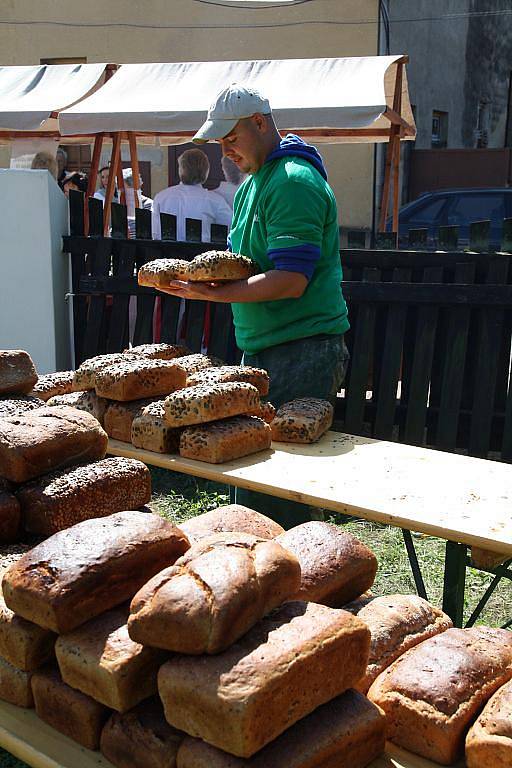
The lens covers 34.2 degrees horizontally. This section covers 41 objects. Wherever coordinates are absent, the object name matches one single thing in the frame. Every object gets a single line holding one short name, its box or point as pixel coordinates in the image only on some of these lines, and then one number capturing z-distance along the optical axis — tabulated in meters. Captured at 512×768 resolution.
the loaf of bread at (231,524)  2.00
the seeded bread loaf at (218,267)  2.98
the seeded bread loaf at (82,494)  1.99
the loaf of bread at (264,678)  1.38
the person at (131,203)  7.88
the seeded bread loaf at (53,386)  3.14
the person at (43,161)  8.23
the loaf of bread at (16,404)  2.32
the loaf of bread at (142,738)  1.49
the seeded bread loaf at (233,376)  2.88
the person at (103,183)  9.18
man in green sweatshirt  2.97
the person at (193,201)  6.81
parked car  11.34
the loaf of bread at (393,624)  1.75
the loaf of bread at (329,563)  1.83
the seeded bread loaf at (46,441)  2.04
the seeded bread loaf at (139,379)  2.91
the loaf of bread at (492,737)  1.46
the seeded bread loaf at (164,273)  3.17
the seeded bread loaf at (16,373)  2.50
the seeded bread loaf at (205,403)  2.70
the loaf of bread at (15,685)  1.73
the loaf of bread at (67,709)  1.61
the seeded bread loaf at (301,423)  2.86
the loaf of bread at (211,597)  1.45
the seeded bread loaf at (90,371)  3.03
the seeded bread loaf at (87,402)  2.98
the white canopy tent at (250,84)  7.39
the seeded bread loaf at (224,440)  2.65
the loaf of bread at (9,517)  1.96
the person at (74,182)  9.09
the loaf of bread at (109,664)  1.54
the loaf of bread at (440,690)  1.57
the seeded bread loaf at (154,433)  2.76
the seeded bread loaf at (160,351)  3.32
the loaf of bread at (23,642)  1.68
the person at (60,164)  9.77
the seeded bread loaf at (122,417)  2.90
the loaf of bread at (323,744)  1.42
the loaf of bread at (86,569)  1.61
